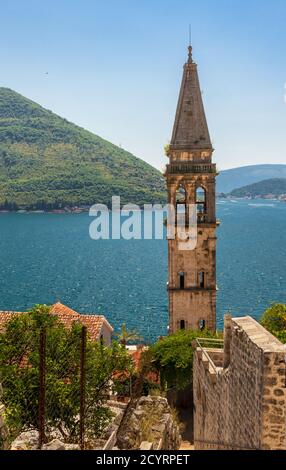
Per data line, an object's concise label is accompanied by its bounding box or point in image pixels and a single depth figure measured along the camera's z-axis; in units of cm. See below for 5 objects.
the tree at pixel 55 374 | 1362
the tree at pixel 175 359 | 2309
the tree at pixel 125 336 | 3097
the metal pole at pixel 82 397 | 1100
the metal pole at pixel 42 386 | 991
